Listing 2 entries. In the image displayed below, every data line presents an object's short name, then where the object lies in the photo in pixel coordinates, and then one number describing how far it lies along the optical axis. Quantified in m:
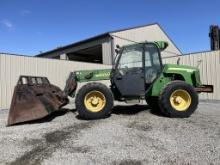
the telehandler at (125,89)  4.58
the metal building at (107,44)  11.17
